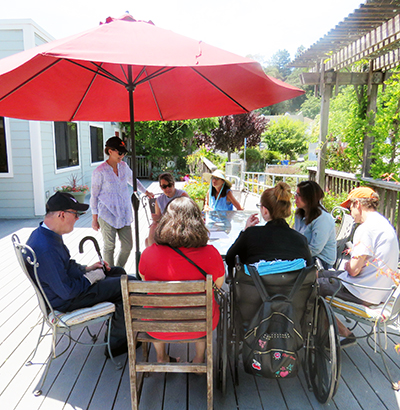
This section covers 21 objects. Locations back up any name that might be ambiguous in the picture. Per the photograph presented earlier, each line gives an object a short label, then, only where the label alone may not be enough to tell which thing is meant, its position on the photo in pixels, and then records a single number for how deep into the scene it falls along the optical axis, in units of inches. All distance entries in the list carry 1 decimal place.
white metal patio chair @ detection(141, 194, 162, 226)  152.9
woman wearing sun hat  163.3
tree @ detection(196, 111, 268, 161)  783.1
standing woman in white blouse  122.9
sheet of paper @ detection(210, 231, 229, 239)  112.3
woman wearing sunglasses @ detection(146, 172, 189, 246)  134.6
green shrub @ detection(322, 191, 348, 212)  206.7
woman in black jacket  71.3
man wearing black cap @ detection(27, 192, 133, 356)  77.7
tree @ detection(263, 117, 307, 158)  1094.4
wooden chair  60.5
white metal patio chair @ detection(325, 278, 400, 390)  77.4
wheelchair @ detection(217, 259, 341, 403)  70.9
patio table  106.4
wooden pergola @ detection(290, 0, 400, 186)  138.6
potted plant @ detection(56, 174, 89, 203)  298.0
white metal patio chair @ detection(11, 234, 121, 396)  74.5
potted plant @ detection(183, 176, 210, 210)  248.9
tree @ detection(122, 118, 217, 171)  544.7
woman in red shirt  69.1
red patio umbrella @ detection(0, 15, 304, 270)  62.1
